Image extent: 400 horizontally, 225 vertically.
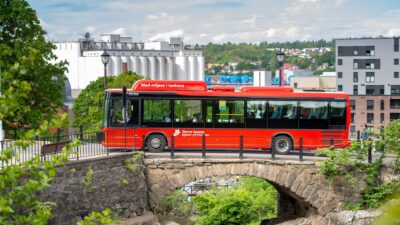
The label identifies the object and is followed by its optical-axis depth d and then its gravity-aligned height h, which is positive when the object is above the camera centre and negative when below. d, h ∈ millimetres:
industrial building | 126375 +9418
